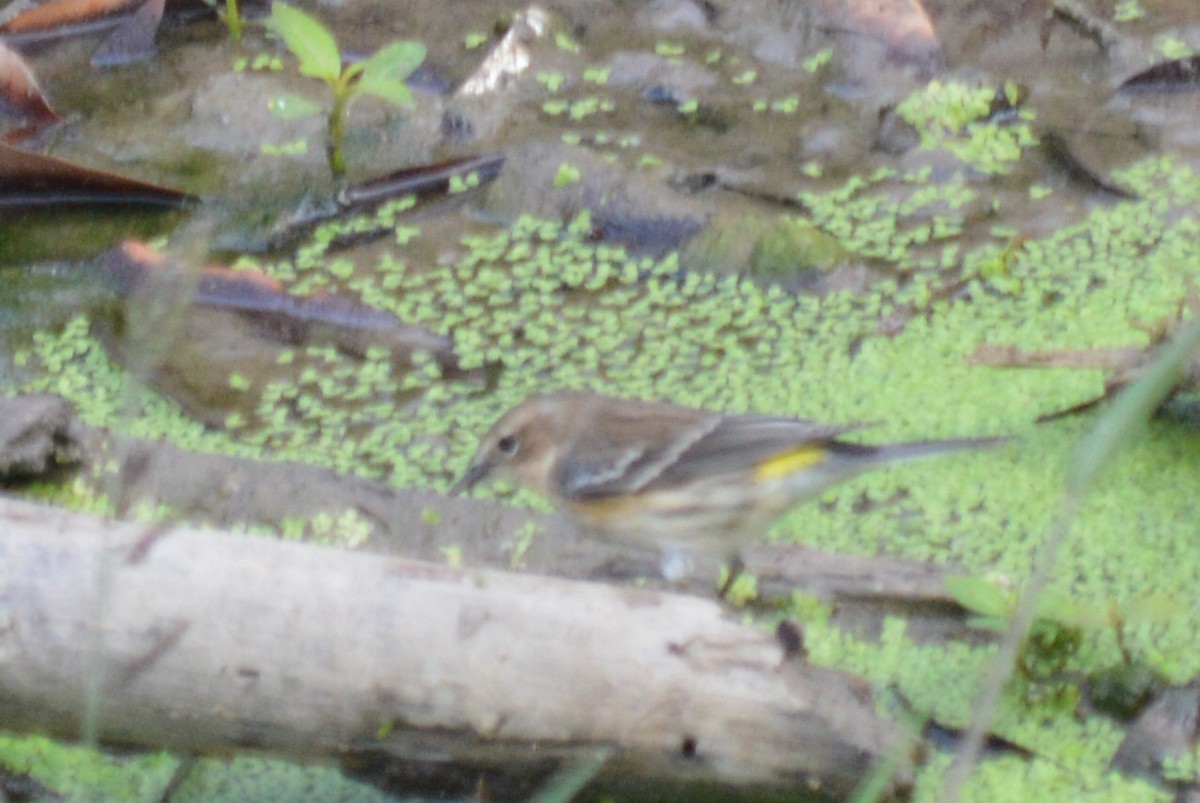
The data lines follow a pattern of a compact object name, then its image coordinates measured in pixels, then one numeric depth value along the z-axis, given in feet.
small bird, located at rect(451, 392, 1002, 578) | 23.97
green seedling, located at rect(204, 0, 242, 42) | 41.78
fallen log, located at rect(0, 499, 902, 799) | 17.63
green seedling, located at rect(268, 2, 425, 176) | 34.77
